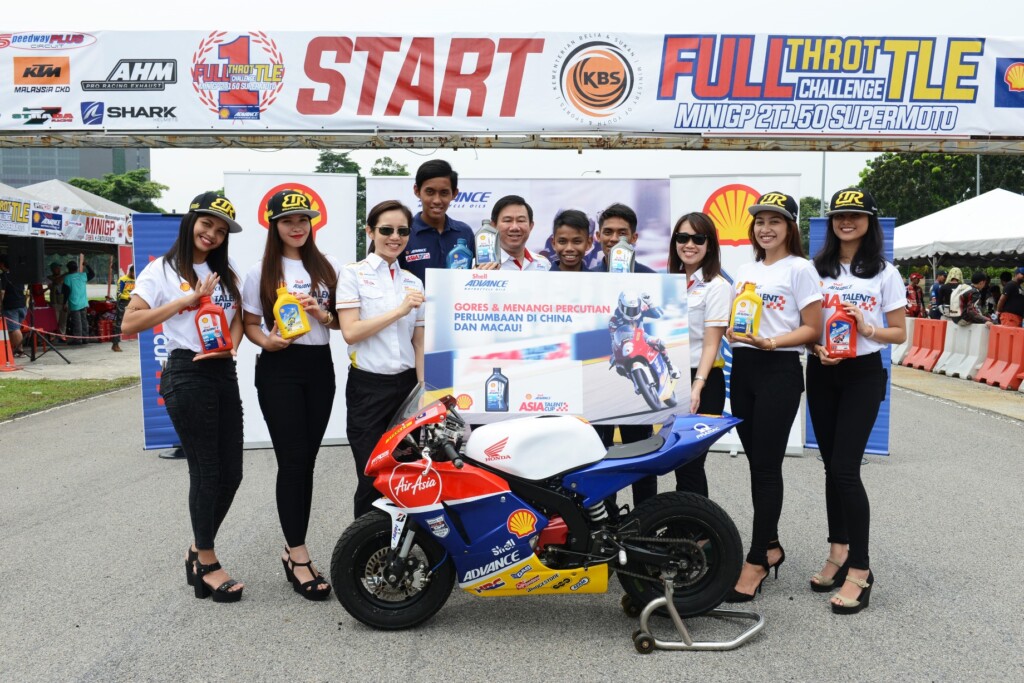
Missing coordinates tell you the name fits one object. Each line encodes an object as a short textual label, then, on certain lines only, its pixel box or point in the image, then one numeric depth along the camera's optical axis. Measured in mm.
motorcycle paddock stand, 3865
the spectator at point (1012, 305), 15750
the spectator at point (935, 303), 24734
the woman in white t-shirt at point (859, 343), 4406
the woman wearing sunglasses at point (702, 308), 4543
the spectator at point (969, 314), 16625
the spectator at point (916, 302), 24547
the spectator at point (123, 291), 20781
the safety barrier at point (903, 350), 19766
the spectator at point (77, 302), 20984
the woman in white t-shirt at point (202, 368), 4332
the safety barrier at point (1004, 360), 14156
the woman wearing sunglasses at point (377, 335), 4418
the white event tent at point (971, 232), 17405
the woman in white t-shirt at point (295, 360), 4441
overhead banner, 10156
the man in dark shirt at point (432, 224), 5098
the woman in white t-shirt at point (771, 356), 4391
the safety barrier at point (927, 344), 17938
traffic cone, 15734
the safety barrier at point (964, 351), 15781
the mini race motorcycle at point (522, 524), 3922
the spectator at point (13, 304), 17781
